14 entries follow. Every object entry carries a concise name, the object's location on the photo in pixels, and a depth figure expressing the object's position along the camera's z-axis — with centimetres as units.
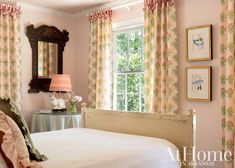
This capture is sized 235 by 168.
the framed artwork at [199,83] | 332
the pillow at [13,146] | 164
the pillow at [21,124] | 183
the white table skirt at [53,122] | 405
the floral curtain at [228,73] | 302
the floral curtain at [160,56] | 362
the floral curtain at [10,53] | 419
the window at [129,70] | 428
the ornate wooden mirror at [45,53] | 466
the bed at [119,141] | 194
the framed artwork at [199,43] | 333
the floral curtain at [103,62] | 453
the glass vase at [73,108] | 444
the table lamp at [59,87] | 437
